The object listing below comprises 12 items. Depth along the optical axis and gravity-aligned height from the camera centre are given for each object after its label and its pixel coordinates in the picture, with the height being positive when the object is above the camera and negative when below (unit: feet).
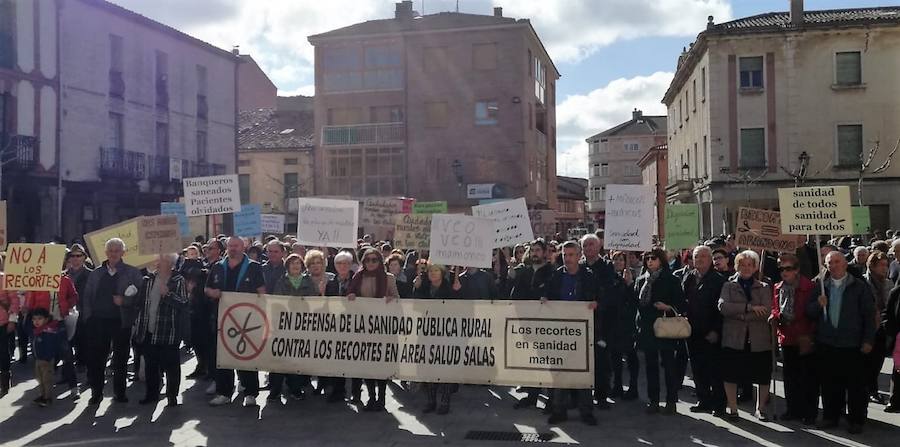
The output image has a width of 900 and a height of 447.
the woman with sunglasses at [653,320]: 28.30 -3.30
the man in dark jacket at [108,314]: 30.01 -2.82
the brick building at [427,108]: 140.46 +21.70
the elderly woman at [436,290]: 29.09 -2.05
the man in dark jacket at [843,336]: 25.73 -3.36
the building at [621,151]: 334.44 +32.84
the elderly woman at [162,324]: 29.60 -3.16
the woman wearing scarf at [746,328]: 26.66 -3.19
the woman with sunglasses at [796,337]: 26.78 -3.51
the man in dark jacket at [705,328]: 27.94 -3.30
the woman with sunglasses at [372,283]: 29.25 -1.76
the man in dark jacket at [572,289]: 27.22 -1.93
